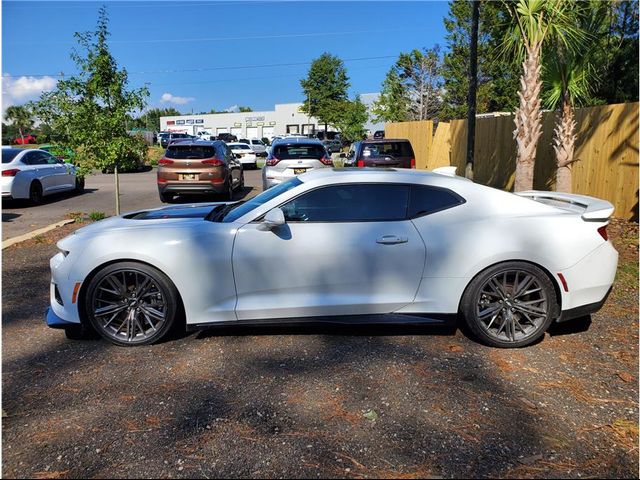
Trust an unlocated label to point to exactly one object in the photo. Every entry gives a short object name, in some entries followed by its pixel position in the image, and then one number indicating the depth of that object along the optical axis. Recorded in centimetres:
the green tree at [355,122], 4844
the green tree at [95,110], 883
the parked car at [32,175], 1236
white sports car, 412
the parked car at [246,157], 2961
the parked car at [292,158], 1106
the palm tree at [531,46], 860
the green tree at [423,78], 3859
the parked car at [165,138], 5050
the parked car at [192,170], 1271
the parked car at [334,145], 4788
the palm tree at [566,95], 972
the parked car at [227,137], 5016
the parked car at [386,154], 1373
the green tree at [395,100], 4059
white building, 7938
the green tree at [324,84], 6156
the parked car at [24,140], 6171
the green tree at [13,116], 6840
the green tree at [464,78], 3578
